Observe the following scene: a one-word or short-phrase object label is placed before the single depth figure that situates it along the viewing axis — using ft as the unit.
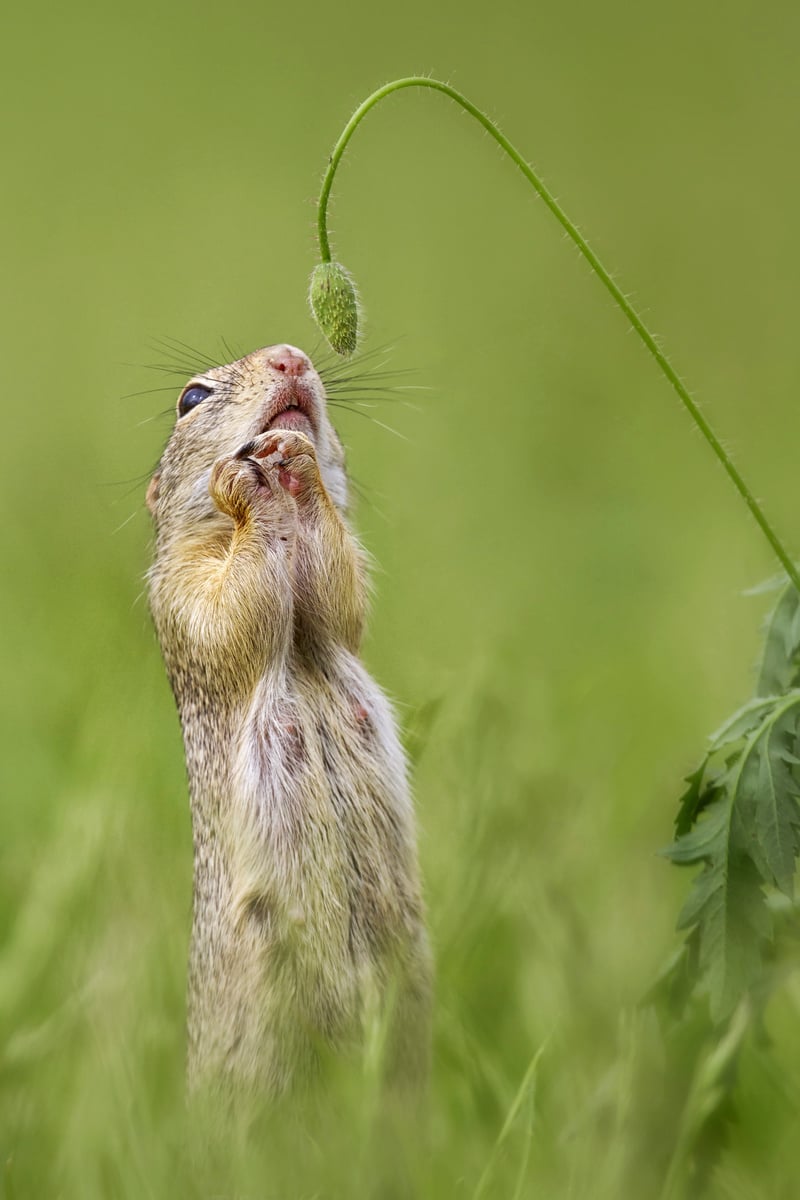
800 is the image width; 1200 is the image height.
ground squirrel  17.19
